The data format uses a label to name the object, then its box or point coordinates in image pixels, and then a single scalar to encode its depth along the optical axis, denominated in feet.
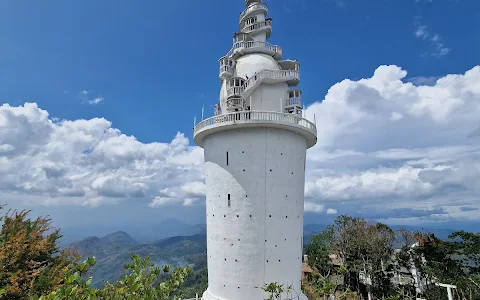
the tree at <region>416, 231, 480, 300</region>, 65.05
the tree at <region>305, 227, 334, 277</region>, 107.99
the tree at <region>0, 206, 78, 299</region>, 28.91
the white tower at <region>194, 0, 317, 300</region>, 53.78
